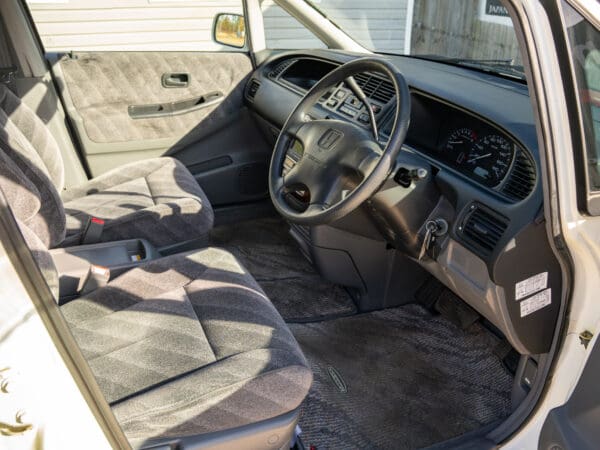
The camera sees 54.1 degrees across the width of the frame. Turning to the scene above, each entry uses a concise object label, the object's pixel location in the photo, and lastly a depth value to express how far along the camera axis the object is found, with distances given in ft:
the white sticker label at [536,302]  4.95
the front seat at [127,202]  7.12
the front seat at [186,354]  4.28
